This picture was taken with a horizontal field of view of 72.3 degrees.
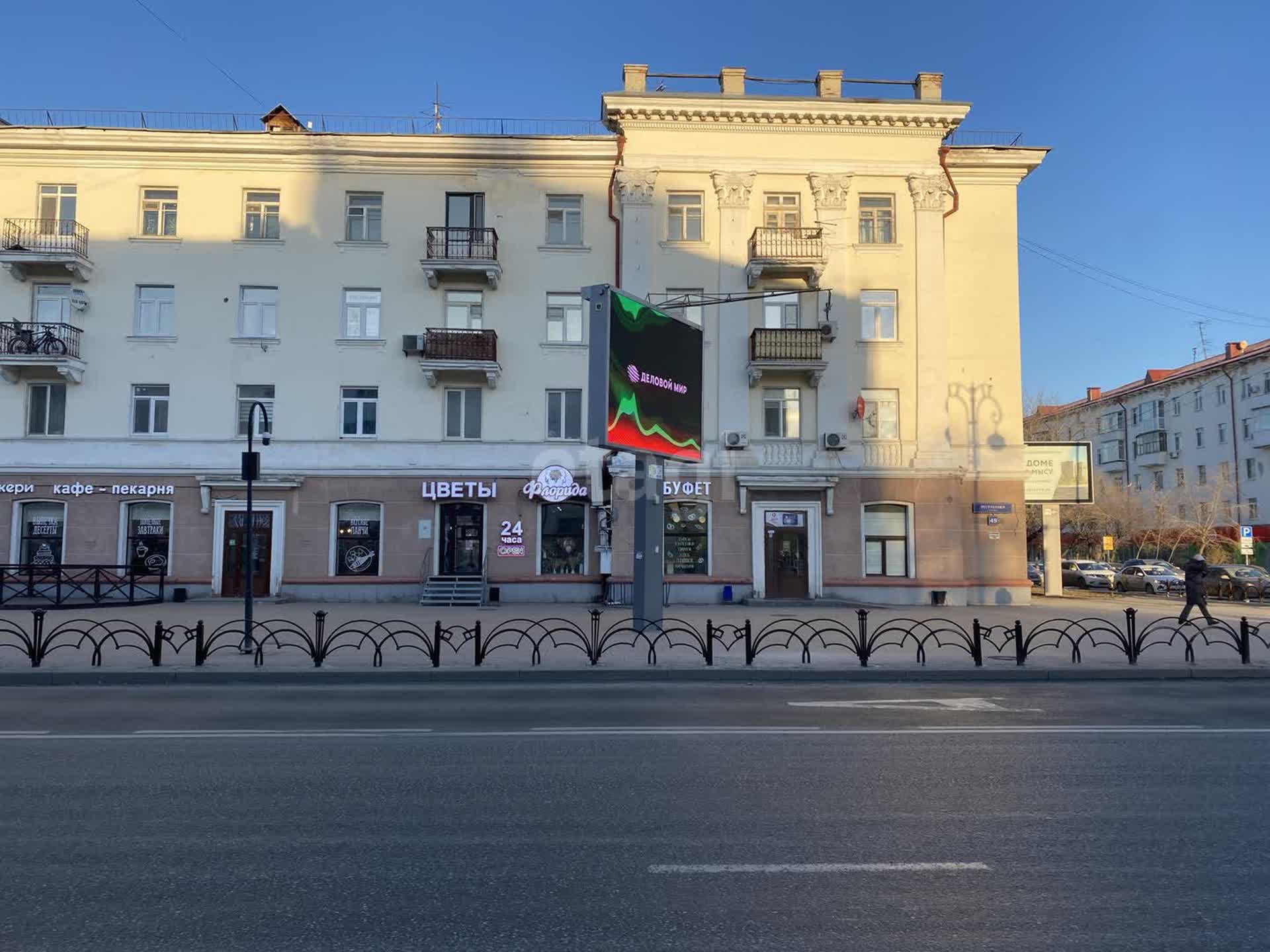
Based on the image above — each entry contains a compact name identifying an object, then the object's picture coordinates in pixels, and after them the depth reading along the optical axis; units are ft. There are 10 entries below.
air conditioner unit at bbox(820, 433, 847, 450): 88.28
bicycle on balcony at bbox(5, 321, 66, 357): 86.38
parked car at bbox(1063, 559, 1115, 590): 139.23
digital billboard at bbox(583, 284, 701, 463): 55.26
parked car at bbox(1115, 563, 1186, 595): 124.88
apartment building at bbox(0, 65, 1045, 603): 87.76
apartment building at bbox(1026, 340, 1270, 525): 169.07
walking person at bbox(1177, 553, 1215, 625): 63.72
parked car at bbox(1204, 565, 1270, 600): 106.11
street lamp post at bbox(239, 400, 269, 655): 47.52
